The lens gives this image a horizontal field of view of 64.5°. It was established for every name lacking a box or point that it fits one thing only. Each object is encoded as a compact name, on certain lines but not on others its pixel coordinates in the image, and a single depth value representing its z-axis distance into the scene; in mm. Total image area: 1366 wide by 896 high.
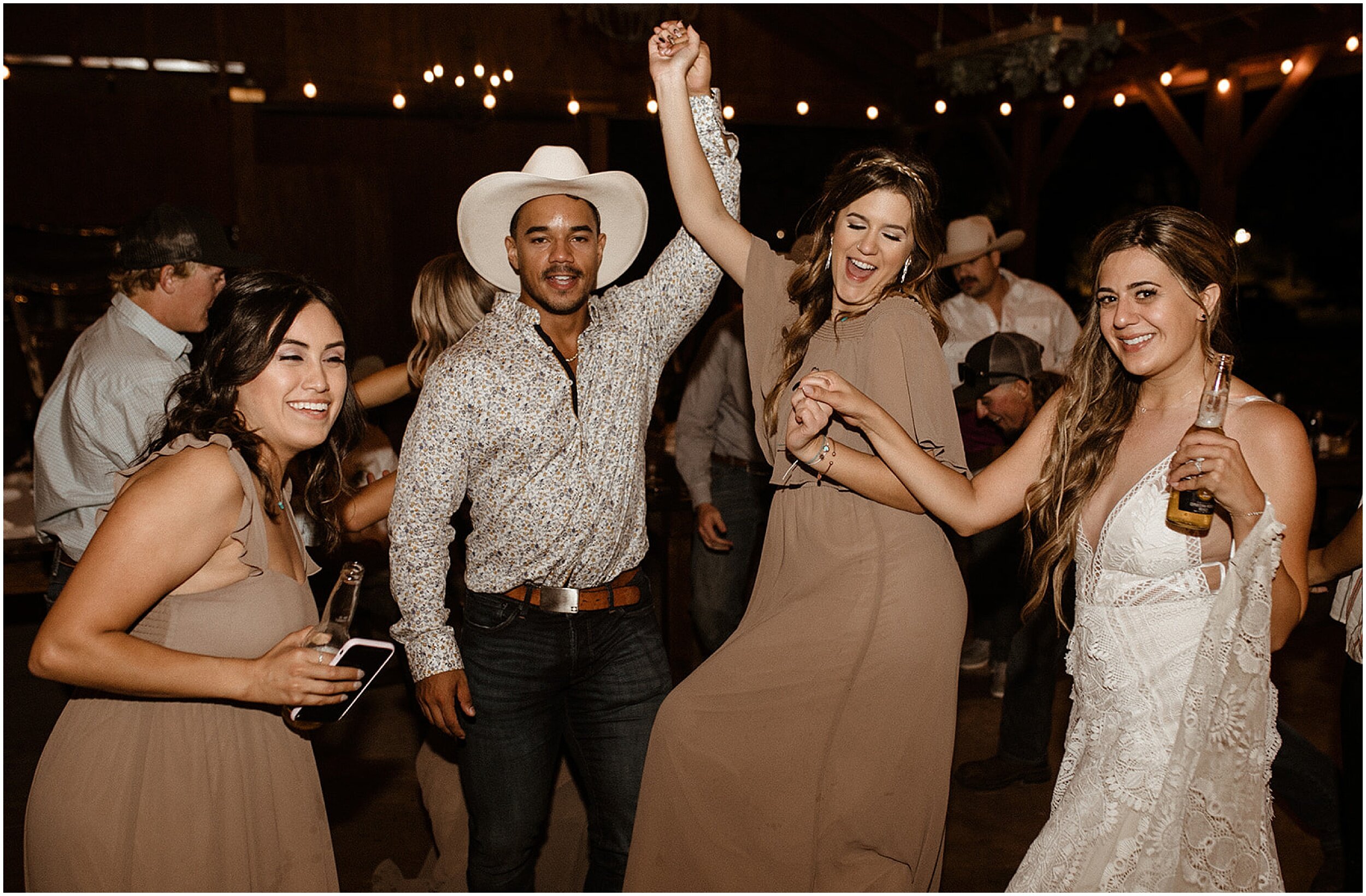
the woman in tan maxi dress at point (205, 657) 1646
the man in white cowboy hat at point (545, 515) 2350
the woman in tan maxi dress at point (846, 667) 2162
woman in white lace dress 1812
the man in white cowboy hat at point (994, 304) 5691
